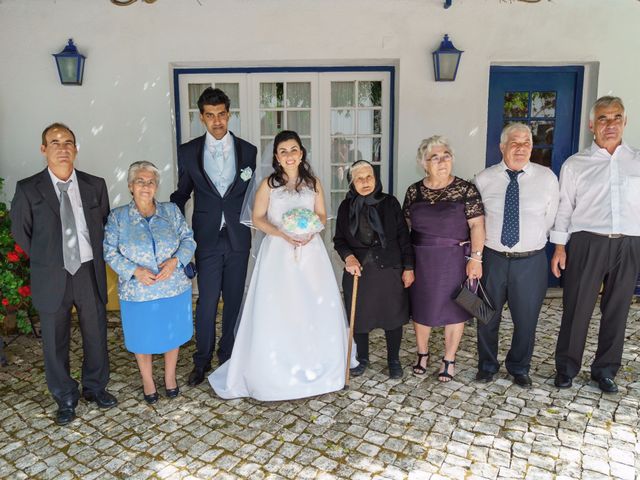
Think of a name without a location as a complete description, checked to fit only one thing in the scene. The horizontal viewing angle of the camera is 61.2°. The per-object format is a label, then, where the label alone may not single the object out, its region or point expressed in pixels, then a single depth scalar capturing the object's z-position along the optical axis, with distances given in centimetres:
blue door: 595
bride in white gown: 385
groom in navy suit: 406
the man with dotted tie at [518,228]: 375
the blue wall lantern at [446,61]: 555
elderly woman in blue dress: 354
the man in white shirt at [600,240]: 368
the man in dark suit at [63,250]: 342
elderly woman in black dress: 388
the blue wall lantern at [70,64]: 555
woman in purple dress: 378
